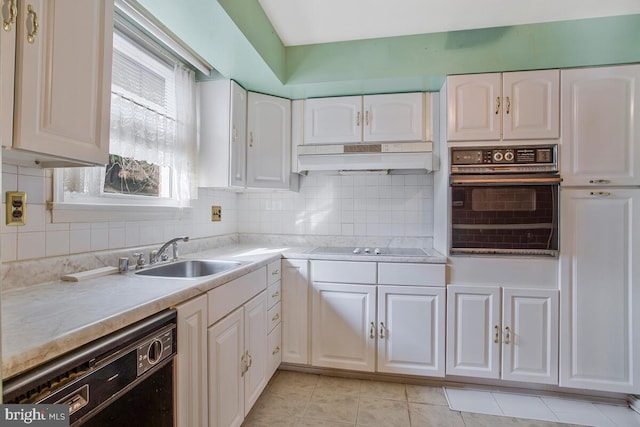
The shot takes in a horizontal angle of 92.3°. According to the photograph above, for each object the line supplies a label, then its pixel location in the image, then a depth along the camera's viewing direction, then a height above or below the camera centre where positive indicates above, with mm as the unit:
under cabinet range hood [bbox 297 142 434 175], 2223 +434
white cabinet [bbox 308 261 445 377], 2053 -705
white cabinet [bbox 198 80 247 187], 2113 +556
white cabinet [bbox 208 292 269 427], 1355 -757
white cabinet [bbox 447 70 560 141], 1955 +725
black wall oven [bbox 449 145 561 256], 1934 +109
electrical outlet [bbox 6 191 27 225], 1123 +7
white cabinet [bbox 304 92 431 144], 2258 +728
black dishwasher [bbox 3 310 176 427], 684 -438
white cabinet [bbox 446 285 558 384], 1943 -747
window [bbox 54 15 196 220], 1514 +432
